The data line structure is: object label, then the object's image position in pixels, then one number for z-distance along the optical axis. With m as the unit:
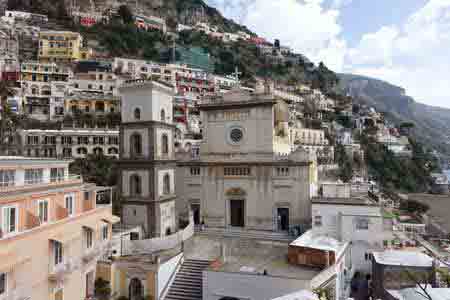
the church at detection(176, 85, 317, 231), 24.94
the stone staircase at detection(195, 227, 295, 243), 23.98
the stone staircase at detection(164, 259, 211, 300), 18.11
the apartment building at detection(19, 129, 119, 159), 45.59
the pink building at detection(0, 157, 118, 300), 12.31
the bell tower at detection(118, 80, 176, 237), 22.80
